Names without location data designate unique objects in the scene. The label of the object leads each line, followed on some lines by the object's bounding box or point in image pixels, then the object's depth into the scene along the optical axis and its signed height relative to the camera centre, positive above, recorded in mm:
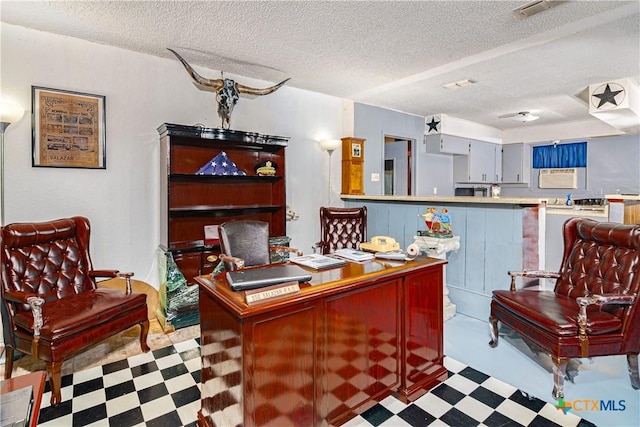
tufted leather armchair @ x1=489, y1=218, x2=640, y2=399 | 2012 -652
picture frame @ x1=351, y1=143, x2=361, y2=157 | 4656 +827
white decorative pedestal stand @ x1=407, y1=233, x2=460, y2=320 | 3117 -367
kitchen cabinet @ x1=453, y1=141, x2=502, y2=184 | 6430 +892
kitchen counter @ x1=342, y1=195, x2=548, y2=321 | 2980 -292
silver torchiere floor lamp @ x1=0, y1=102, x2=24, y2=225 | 2350 +642
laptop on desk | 1573 -347
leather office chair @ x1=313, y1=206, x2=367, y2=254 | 4008 -243
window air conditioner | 6672 +631
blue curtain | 6568 +1087
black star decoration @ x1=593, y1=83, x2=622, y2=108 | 4086 +1411
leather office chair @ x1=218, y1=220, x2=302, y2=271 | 2480 -269
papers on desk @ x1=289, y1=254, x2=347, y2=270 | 2007 -339
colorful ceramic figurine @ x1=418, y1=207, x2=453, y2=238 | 3189 -152
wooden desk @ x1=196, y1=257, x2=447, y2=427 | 1460 -703
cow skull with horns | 3443 +1238
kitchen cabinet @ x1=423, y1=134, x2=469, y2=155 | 5855 +1157
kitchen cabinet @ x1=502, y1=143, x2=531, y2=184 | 7215 +992
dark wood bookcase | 3201 +203
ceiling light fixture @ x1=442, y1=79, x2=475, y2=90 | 4027 +1543
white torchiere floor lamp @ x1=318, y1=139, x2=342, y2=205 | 4359 +846
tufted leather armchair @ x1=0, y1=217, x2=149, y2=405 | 2053 -669
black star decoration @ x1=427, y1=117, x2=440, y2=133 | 5777 +1464
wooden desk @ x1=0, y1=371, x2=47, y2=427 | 1210 -691
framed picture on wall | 2766 +684
